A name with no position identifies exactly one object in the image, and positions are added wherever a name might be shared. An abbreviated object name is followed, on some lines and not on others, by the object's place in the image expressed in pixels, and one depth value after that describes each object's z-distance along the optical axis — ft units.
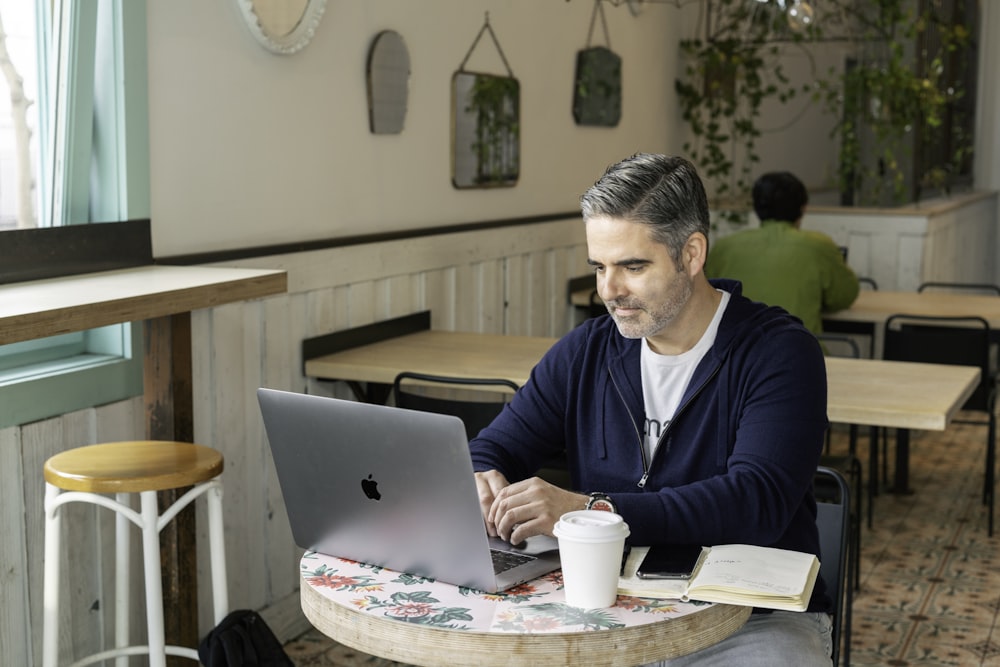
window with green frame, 9.47
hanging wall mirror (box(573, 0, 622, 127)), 17.90
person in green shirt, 15.93
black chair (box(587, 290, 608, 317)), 17.72
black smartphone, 5.58
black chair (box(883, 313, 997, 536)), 14.87
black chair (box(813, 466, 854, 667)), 7.32
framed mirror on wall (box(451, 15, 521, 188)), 14.98
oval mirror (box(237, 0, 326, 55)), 11.16
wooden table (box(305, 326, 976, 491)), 10.52
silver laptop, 5.29
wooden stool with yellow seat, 8.13
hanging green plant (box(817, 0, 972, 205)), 21.35
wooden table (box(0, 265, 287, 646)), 8.25
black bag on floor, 9.20
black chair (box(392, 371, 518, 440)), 10.82
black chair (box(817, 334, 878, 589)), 12.51
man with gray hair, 6.12
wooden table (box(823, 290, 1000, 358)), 16.38
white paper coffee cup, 5.15
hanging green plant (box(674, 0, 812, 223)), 20.94
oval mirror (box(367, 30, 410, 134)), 13.08
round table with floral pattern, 5.04
